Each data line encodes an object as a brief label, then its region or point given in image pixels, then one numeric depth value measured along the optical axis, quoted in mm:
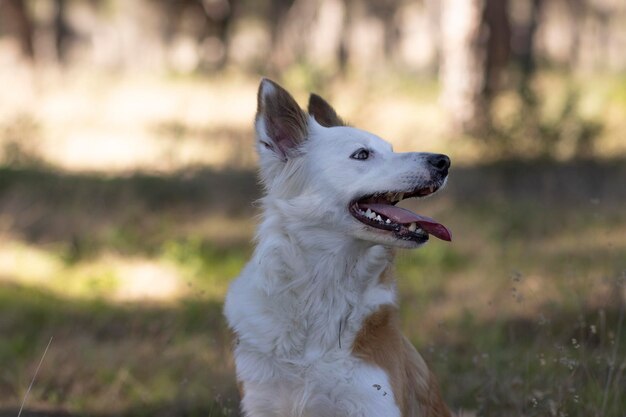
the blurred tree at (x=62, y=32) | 39125
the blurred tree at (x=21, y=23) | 20719
